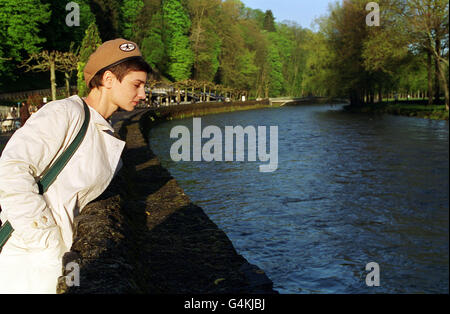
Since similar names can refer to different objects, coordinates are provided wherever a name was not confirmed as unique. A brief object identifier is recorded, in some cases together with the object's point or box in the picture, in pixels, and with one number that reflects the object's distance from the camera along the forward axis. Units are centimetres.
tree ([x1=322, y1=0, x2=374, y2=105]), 5628
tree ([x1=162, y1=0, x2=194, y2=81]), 8156
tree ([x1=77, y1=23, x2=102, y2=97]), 3672
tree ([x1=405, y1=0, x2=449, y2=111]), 4006
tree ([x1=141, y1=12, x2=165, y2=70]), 7638
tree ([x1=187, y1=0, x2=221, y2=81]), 8569
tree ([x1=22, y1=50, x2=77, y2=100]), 3278
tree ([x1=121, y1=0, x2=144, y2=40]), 7756
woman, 220
